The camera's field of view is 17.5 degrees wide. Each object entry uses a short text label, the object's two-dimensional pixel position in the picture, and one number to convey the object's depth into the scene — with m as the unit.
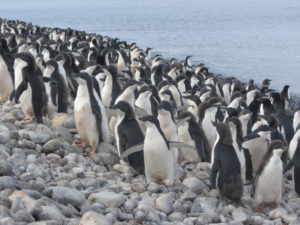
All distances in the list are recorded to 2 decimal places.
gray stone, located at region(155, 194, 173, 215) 10.82
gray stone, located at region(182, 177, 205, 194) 12.85
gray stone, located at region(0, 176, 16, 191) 9.26
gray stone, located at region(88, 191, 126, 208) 10.25
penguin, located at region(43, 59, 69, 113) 18.01
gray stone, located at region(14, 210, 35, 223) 8.16
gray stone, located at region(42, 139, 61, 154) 13.72
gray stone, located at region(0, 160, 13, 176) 9.94
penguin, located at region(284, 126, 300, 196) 14.47
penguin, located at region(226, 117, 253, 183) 13.70
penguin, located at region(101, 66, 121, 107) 18.56
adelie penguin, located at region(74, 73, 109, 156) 14.89
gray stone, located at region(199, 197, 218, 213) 11.68
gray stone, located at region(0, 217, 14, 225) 7.70
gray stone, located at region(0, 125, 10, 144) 13.23
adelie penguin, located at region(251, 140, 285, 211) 12.97
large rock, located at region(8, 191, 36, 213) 8.50
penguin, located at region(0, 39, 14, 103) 19.14
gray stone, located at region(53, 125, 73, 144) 15.14
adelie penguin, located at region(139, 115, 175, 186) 12.82
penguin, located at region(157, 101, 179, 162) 15.63
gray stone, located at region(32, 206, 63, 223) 8.50
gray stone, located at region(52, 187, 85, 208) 9.73
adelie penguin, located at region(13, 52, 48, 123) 16.01
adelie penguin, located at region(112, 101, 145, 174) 13.55
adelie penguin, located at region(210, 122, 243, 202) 12.58
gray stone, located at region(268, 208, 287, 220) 12.38
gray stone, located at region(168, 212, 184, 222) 10.54
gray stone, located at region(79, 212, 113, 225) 8.45
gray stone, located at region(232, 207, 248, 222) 11.37
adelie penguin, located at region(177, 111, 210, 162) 16.06
